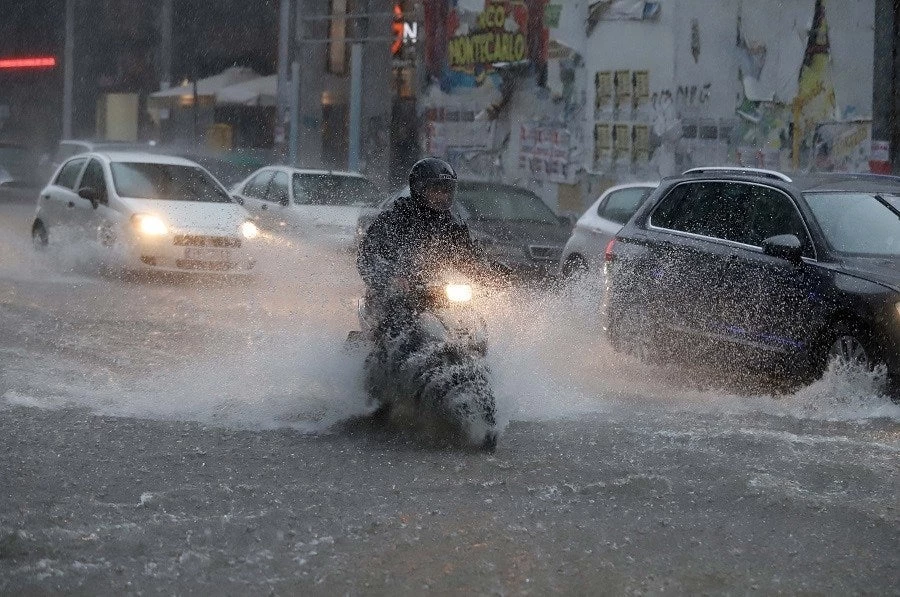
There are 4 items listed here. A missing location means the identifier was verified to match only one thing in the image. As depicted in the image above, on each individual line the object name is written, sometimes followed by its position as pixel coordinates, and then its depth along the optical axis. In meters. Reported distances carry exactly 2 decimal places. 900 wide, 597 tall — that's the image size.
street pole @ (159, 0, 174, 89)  48.38
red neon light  56.62
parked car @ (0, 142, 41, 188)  35.28
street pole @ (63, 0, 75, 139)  51.97
